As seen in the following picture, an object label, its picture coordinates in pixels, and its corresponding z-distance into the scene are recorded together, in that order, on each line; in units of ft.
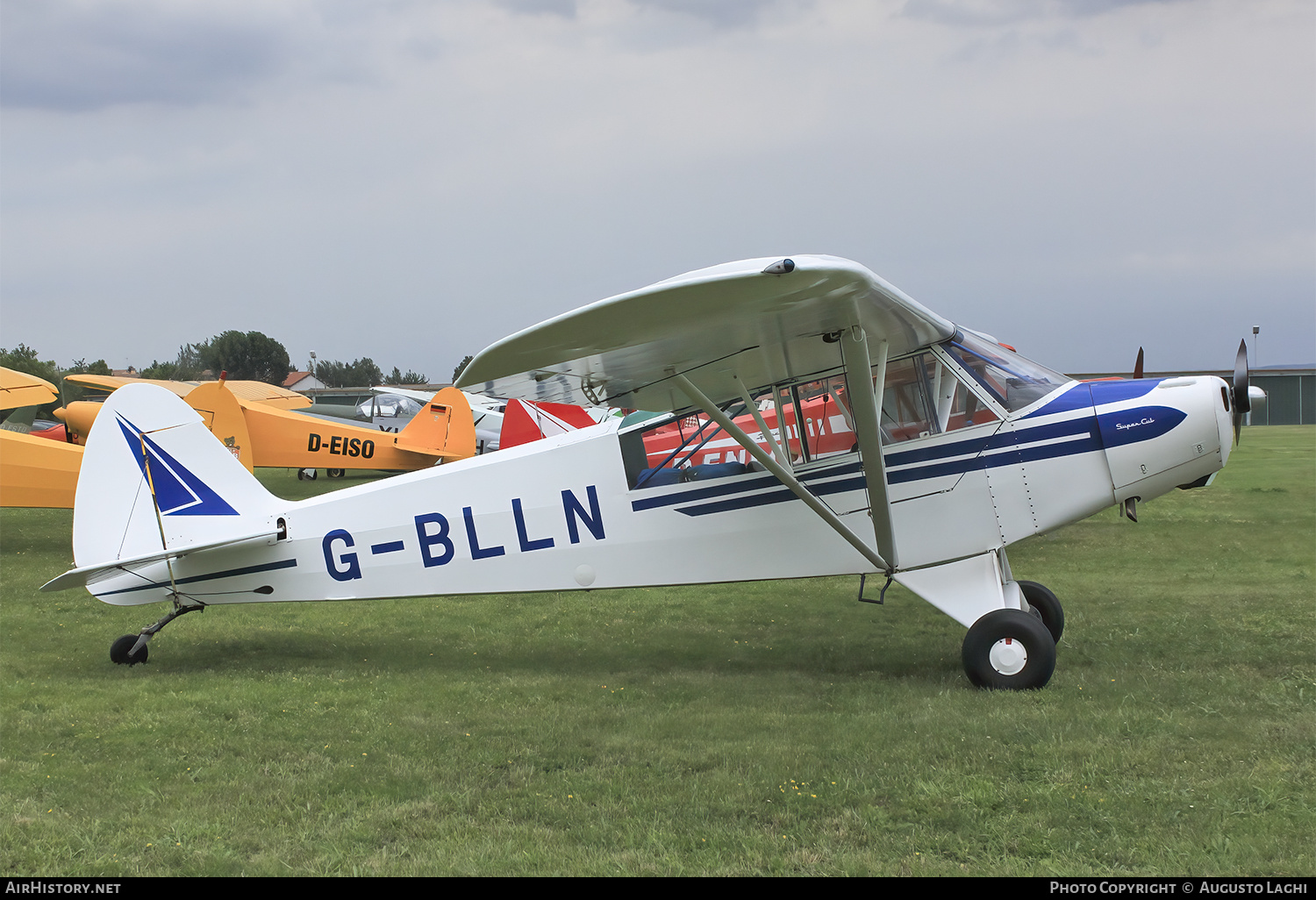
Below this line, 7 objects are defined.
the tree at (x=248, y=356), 292.40
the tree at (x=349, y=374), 338.75
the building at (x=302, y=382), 310.65
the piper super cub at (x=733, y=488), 18.97
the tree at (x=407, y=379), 317.79
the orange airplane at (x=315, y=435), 58.18
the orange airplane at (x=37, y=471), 40.68
